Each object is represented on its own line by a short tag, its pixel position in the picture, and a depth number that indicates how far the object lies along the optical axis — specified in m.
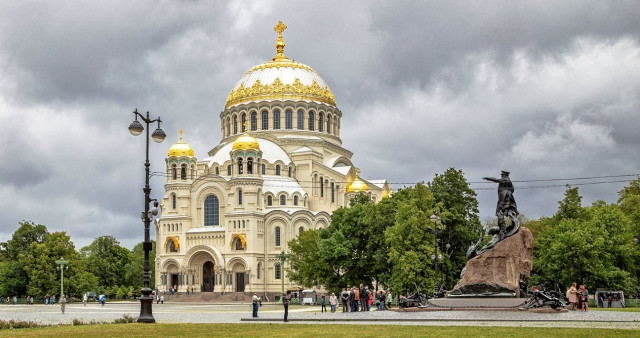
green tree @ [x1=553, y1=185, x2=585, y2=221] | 55.03
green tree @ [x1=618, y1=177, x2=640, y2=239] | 56.44
